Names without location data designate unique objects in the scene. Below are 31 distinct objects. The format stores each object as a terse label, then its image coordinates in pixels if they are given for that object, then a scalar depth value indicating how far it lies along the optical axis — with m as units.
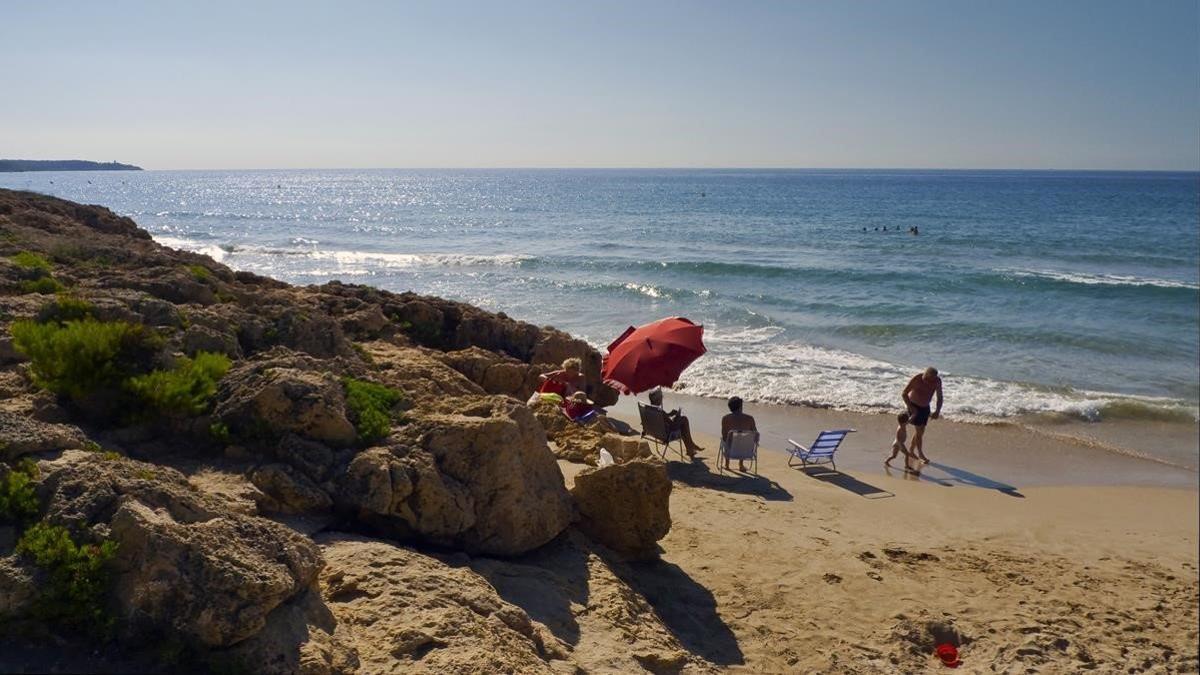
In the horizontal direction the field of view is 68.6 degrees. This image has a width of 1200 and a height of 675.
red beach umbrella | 11.13
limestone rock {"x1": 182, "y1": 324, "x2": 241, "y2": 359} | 6.62
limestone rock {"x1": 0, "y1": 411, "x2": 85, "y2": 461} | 4.39
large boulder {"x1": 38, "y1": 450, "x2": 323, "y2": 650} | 3.73
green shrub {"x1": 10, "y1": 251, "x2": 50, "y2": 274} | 8.61
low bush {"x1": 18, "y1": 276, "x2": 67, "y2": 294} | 7.95
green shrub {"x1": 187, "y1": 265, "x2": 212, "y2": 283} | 9.29
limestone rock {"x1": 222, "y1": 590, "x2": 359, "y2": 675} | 3.79
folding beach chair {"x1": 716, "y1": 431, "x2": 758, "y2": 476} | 10.64
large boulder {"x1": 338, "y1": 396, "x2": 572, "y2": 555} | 5.56
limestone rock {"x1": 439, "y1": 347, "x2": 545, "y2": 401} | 11.19
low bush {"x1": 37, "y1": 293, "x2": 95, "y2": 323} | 6.47
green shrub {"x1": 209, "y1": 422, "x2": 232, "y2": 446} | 5.60
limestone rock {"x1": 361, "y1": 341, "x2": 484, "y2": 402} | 7.71
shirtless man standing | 11.47
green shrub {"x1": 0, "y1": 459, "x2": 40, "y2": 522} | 3.98
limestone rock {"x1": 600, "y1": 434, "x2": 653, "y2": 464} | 7.66
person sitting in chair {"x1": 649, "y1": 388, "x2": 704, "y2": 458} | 11.11
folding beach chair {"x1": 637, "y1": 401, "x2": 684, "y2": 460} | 11.10
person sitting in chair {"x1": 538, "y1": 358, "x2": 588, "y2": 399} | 11.01
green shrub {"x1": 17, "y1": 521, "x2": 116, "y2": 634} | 3.67
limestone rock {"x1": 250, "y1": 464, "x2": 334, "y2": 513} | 5.29
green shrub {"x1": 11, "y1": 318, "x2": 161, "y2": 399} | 5.61
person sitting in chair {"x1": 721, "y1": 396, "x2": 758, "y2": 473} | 10.93
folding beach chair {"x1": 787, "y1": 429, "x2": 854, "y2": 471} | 11.03
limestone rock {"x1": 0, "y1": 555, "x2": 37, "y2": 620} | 3.62
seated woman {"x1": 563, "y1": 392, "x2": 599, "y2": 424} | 10.16
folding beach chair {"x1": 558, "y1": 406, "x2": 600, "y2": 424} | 10.01
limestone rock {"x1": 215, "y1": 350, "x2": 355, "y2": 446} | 5.67
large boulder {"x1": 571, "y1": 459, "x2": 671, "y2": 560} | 6.72
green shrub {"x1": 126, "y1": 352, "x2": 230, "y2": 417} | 5.67
